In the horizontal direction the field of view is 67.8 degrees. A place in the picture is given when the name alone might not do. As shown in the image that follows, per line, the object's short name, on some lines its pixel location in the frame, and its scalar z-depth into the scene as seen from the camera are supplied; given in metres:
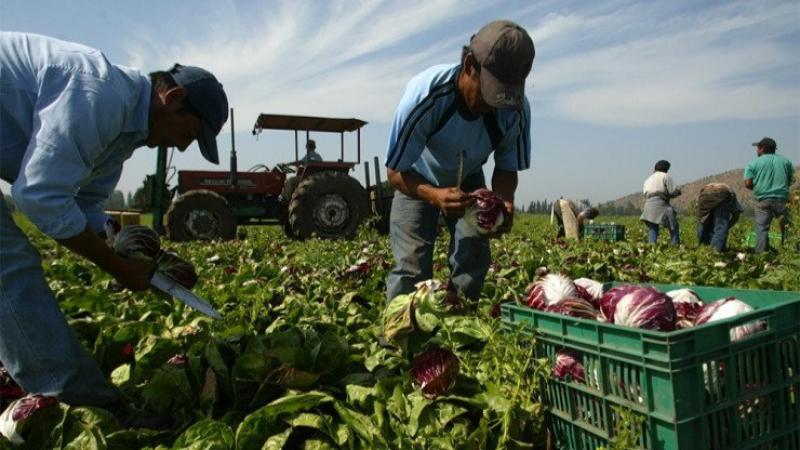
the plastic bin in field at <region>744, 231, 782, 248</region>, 9.94
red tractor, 12.22
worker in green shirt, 8.74
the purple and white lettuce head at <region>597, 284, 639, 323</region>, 2.24
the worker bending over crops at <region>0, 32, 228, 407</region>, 2.06
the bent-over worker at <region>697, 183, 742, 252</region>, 9.72
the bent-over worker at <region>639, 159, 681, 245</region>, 11.16
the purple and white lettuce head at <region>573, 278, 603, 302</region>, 2.61
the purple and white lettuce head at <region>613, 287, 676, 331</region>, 2.04
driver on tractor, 13.21
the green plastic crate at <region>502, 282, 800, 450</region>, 1.64
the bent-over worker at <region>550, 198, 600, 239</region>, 12.74
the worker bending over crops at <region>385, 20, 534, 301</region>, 2.74
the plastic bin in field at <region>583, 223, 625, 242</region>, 11.73
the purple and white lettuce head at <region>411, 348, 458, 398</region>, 2.25
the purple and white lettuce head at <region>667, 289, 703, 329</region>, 2.26
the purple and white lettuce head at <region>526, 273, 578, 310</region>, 2.40
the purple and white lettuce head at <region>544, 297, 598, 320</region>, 2.22
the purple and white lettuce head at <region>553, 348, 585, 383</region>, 1.96
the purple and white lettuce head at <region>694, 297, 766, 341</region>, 1.95
